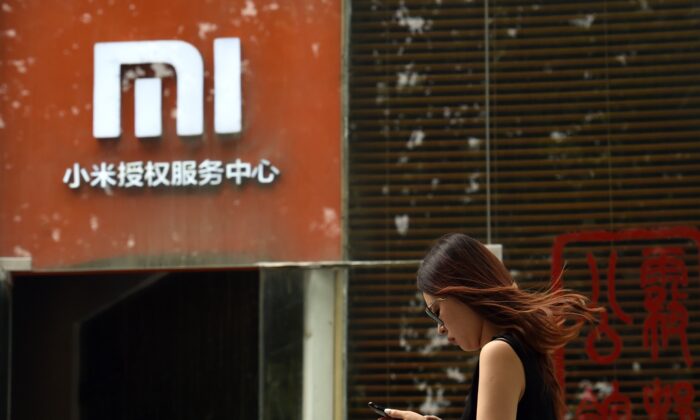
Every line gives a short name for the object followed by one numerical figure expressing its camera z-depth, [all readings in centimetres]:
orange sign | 1384
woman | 444
